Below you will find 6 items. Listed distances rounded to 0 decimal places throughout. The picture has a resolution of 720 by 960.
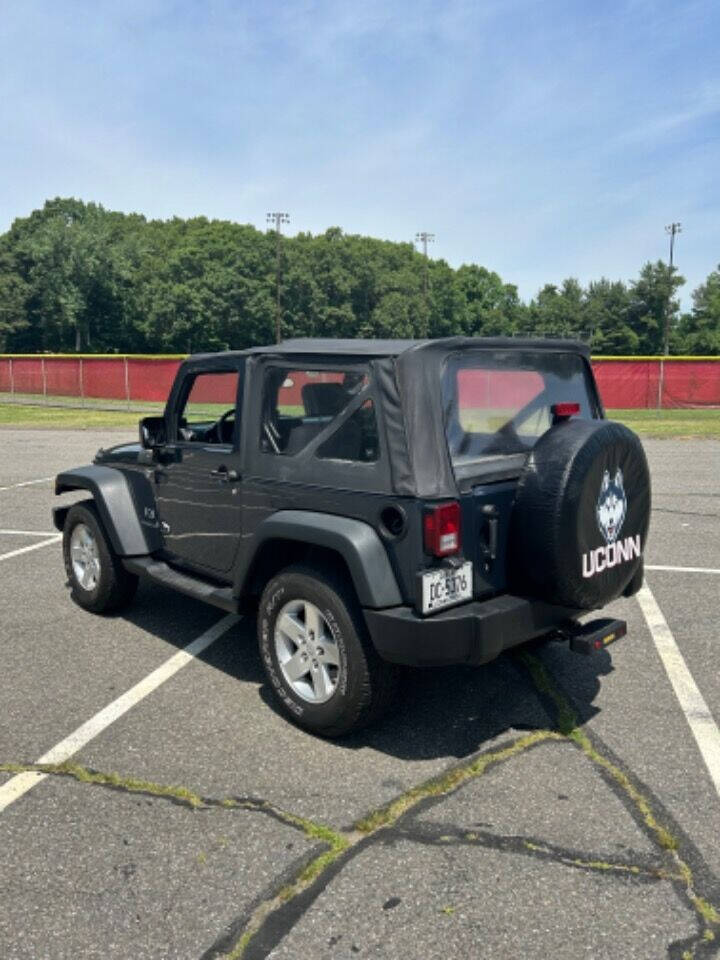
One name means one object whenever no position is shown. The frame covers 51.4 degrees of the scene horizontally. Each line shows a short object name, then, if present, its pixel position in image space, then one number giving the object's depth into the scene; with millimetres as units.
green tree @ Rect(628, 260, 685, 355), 94250
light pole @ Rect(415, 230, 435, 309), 82500
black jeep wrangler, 3139
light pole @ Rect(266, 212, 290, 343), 67812
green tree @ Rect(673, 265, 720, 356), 89188
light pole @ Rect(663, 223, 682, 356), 79000
